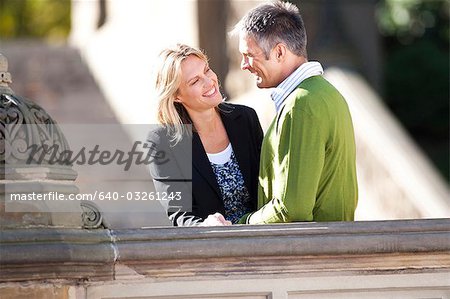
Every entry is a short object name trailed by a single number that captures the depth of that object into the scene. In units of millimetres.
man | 9328
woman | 10047
